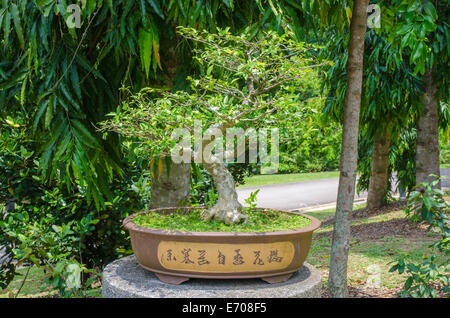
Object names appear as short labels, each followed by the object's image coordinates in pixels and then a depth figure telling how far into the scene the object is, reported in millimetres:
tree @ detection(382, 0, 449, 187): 4328
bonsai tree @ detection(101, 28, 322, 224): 2004
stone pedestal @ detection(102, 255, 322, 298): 1868
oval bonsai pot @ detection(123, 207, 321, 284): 1896
